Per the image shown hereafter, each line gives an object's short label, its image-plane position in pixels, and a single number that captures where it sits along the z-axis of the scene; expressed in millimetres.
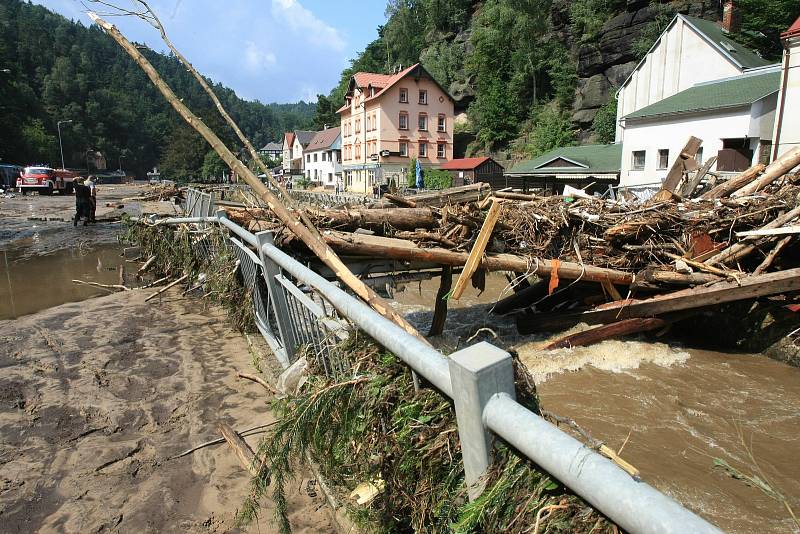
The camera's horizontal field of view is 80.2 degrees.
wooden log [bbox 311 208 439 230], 6550
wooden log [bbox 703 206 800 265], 7253
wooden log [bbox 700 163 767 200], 8852
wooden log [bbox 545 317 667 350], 7719
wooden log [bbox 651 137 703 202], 9898
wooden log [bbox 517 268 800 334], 6785
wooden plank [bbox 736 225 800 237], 6703
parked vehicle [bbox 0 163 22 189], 45031
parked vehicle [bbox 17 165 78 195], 36406
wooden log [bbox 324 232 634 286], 5988
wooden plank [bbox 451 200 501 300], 6203
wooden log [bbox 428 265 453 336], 7703
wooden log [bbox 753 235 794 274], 7039
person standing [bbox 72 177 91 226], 18516
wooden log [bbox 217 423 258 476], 3262
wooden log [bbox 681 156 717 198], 9815
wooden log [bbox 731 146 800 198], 8414
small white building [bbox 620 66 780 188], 21219
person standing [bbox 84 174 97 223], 18902
